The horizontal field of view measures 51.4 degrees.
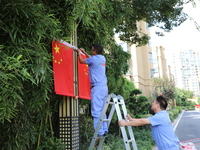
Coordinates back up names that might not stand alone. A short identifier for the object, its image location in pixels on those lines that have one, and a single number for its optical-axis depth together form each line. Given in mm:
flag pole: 3629
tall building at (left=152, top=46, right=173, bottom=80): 50562
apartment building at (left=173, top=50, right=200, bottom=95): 127562
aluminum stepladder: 3052
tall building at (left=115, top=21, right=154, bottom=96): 23797
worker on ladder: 3197
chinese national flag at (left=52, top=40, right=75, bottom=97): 3283
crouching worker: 2748
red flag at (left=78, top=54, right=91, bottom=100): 3959
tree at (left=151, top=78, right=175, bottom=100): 26006
